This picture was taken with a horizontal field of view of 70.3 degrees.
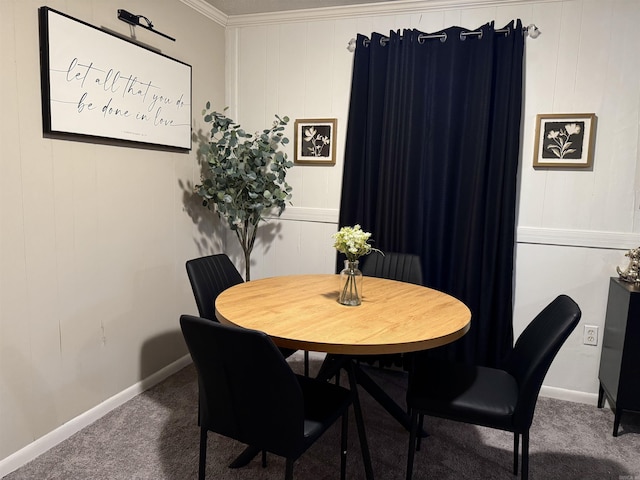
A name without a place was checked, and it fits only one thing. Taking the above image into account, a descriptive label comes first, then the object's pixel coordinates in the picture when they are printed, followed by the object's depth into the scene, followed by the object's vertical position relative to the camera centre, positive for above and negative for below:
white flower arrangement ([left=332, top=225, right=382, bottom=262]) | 1.96 -0.26
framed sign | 2.04 +0.45
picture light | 2.38 +0.83
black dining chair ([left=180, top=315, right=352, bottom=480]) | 1.37 -0.68
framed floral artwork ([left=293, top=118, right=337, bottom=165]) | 3.19 +0.29
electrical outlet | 2.76 -0.87
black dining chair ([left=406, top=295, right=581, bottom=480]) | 1.65 -0.82
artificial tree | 2.99 +0.02
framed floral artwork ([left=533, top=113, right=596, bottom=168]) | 2.64 +0.29
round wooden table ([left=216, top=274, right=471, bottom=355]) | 1.58 -0.54
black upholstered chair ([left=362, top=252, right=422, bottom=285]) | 2.70 -0.50
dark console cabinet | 2.35 -0.84
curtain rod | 2.68 +0.92
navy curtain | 2.72 +0.18
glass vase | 2.03 -0.45
